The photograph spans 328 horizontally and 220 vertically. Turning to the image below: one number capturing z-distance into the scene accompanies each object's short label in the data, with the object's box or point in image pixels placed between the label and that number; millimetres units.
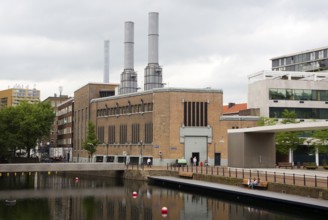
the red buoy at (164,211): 38528
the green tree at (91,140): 92375
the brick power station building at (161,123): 79750
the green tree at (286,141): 79438
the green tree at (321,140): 76688
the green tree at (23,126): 94312
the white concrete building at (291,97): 91062
